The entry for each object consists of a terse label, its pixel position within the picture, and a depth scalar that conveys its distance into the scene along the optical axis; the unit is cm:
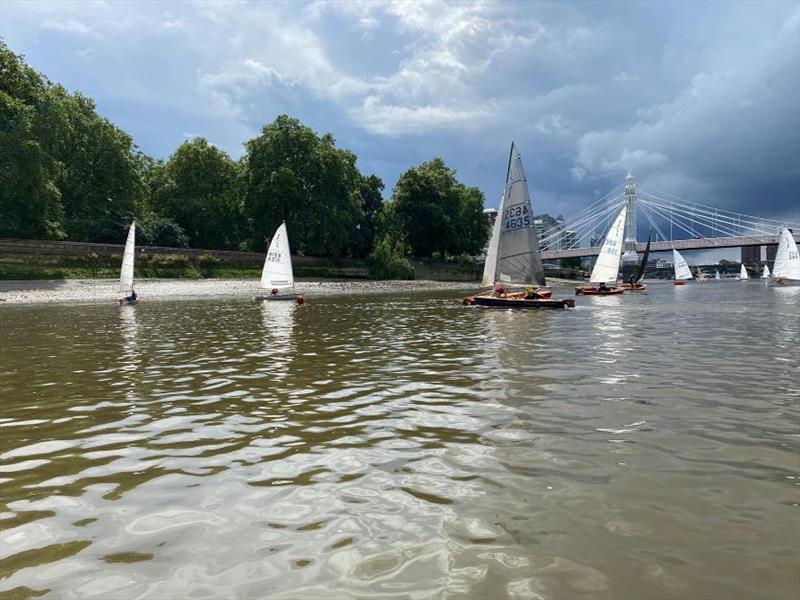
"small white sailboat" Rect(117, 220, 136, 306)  4153
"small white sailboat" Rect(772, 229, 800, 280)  7969
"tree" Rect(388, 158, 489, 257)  10531
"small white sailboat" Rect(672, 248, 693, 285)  12552
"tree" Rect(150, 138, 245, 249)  9062
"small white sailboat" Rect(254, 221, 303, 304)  4491
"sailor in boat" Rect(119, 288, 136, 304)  4138
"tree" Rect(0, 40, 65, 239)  5603
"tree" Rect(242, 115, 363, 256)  8575
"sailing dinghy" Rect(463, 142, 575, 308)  3700
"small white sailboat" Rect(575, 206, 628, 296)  6169
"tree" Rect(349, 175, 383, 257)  10050
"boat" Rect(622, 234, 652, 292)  6894
